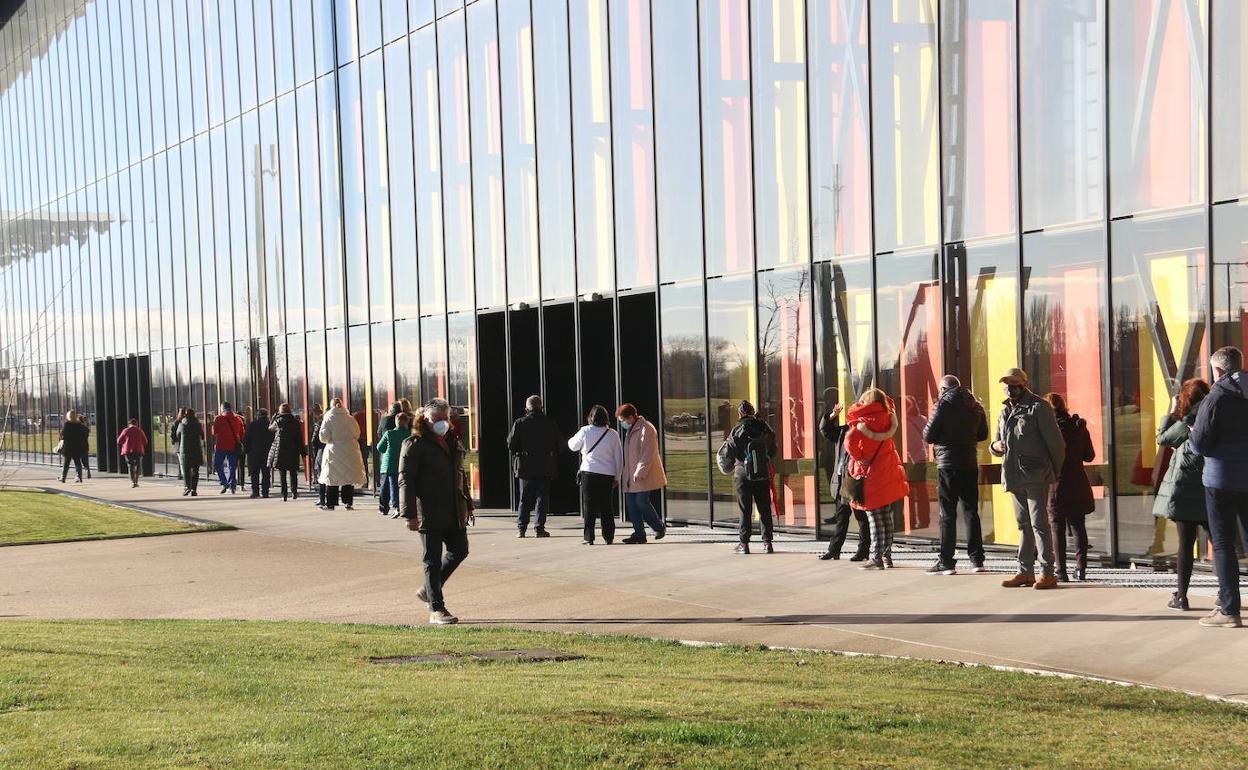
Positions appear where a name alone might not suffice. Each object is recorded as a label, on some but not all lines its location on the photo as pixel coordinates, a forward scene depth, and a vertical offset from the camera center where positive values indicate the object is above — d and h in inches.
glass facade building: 567.2 +79.6
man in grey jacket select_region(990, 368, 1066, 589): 499.5 -34.9
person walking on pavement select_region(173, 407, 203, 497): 1227.9 -55.1
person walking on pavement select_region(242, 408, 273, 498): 1155.3 -50.2
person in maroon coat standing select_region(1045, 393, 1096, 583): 521.7 -45.8
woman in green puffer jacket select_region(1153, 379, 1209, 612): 436.5 -37.8
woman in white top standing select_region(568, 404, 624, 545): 727.7 -44.9
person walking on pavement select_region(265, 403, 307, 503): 1096.8 -47.3
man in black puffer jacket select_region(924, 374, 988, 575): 543.8 -31.3
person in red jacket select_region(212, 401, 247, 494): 1215.6 -49.2
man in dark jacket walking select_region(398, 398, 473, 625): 473.4 -38.6
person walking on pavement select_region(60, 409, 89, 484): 1502.2 -57.0
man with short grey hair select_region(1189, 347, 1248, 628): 407.8 -29.0
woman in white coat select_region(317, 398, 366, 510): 1000.9 -50.5
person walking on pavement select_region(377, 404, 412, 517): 854.3 -45.7
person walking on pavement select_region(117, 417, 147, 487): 1397.6 -56.4
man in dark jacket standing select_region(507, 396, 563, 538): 757.3 -39.2
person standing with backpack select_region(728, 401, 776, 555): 642.2 -42.3
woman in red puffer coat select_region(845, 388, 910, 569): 578.9 -38.9
